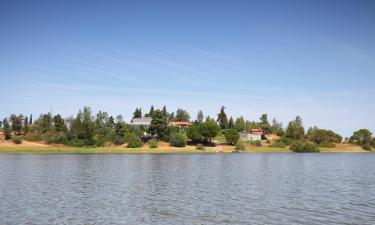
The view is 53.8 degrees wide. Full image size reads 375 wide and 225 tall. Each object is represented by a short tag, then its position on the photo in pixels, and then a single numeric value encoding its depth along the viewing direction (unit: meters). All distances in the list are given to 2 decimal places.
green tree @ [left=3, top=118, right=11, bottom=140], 177.12
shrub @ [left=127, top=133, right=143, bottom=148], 169.80
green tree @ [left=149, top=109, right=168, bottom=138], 180.12
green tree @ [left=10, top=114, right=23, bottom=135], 193.00
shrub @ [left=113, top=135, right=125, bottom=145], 175.75
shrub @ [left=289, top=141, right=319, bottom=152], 185.00
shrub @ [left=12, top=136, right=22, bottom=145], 168.88
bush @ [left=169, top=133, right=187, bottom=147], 174.00
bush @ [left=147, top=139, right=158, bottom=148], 167.88
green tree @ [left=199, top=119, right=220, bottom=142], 178.00
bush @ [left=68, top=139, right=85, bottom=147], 170.75
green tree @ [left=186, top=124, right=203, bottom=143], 179.69
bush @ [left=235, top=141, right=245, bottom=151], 174.75
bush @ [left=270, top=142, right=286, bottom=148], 192.07
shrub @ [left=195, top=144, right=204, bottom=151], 170.14
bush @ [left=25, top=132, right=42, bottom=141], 175.75
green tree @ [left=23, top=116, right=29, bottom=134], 192.12
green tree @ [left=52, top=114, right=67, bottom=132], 191.77
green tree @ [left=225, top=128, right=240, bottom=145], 181.75
